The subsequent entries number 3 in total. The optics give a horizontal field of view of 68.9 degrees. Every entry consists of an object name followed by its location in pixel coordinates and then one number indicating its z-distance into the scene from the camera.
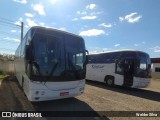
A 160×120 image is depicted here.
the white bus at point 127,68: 8.90
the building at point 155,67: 25.65
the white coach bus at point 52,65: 4.66
